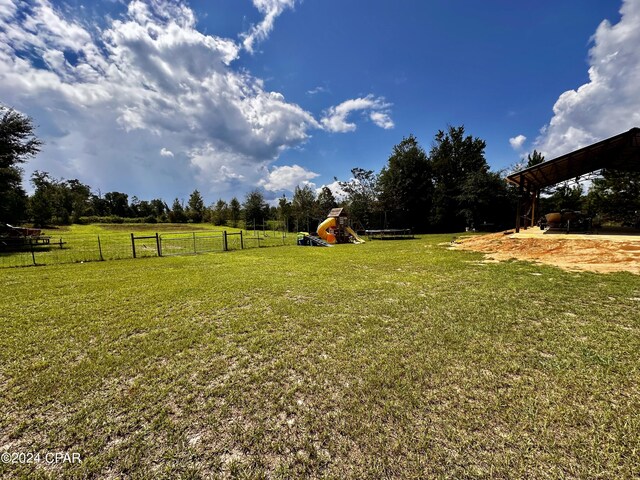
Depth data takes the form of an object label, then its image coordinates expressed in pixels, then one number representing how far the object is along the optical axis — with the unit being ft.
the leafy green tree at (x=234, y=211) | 171.34
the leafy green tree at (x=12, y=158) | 59.93
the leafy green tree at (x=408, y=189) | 100.73
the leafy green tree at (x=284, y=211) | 131.21
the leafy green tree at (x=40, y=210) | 120.57
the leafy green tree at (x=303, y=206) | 119.81
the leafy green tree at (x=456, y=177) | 92.22
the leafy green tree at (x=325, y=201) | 117.91
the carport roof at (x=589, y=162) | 40.07
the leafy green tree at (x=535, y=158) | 107.96
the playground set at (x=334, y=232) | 62.18
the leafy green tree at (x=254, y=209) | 151.74
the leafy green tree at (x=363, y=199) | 100.89
